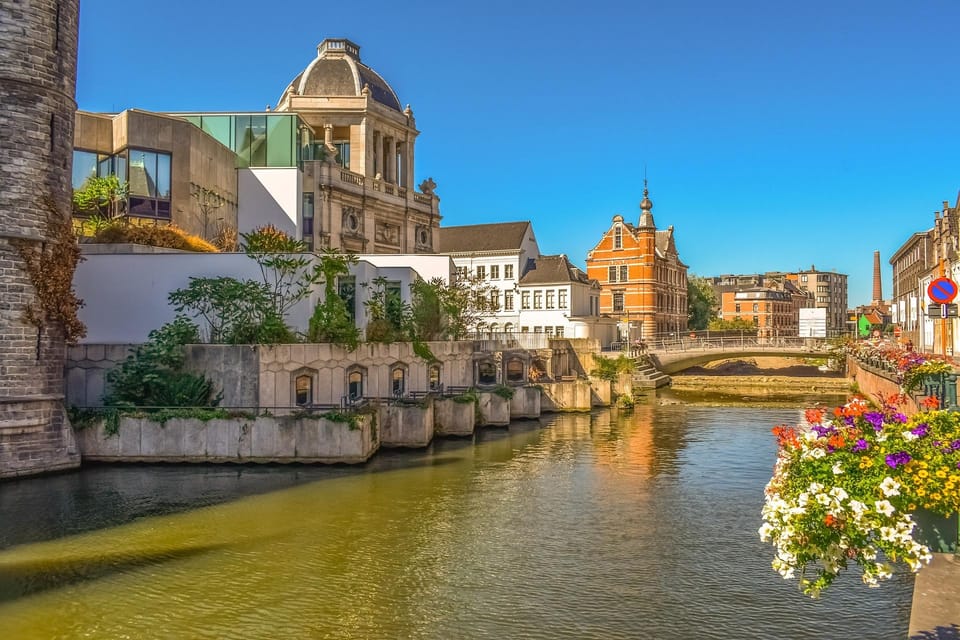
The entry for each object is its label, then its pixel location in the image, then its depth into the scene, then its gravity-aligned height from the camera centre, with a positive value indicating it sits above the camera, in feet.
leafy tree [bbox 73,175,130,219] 114.73 +22.95
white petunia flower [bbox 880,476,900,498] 22.30 -4.26
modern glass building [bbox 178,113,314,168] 153.28 +43.02
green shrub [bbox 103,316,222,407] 85.35 -3.82
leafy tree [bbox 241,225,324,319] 95.20 +9.47
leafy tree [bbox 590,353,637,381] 169.17 -5.16
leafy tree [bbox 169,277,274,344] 91.25 +5.35
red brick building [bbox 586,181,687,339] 275.80 +25.91
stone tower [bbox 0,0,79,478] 73.20 +15.45
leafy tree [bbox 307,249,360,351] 93.97 +3.45
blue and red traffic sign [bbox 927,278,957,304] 66.28 +4.51
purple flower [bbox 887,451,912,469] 23.25 -3.60
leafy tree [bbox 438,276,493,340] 131.75 +7.39
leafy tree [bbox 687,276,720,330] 343.87 +18.56
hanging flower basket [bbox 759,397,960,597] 22.36 -4.52
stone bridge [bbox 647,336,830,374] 221.66 -2.18
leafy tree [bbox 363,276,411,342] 105.91 +4.72
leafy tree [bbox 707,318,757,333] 370.32 +9.55
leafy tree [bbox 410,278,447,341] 123.34 +5.79
